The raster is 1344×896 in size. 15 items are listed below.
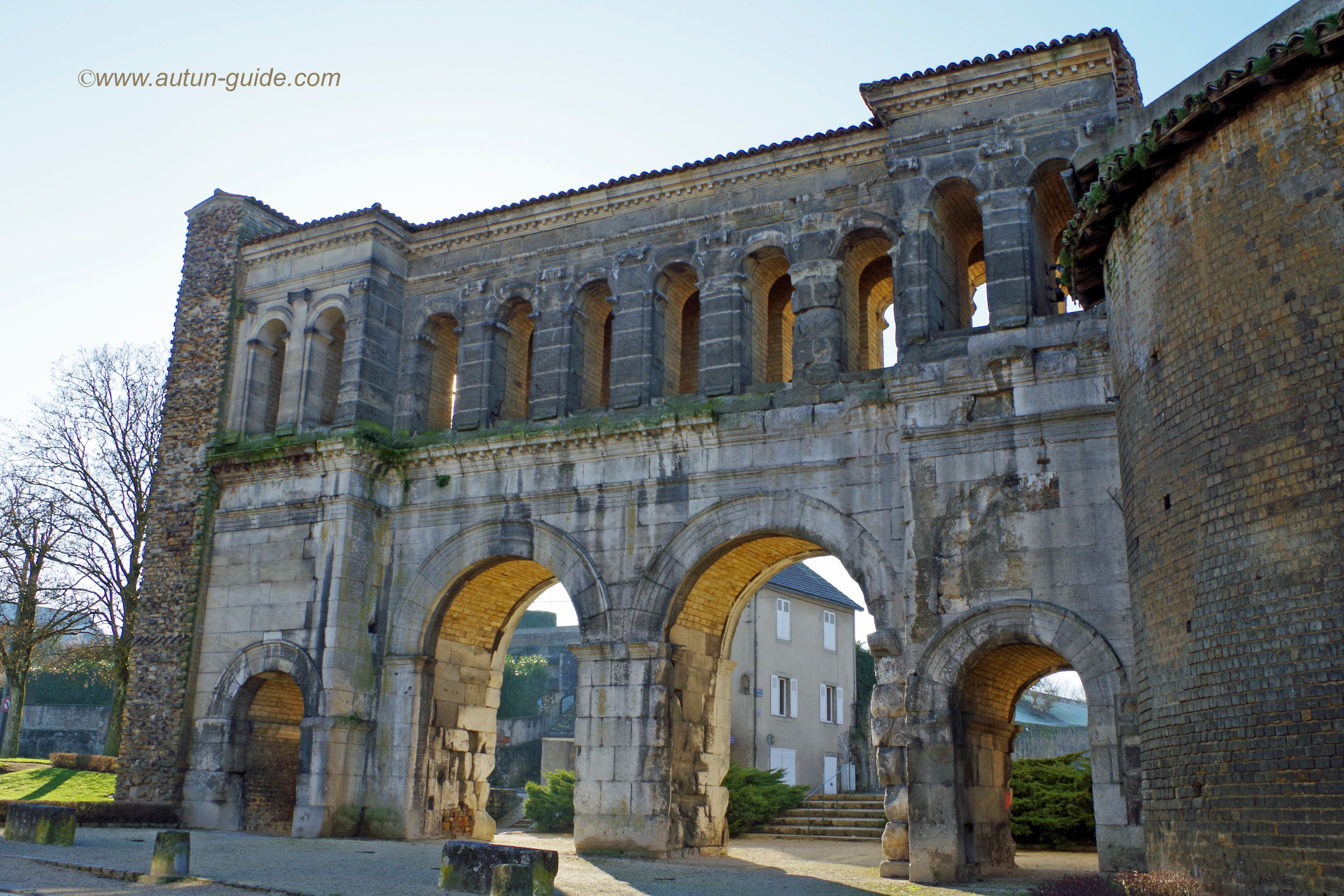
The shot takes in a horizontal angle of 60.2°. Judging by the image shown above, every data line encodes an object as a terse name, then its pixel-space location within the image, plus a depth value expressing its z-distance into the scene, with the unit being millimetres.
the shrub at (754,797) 21797
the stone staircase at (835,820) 21172
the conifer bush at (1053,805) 18578
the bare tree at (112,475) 27266
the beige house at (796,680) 32281
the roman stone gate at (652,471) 14086
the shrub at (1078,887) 8984
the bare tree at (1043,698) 54500
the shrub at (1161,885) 8234
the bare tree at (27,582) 26922
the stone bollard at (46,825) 14125
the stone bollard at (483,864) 10070
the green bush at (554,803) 22781
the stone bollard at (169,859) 11133
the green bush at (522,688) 38562
